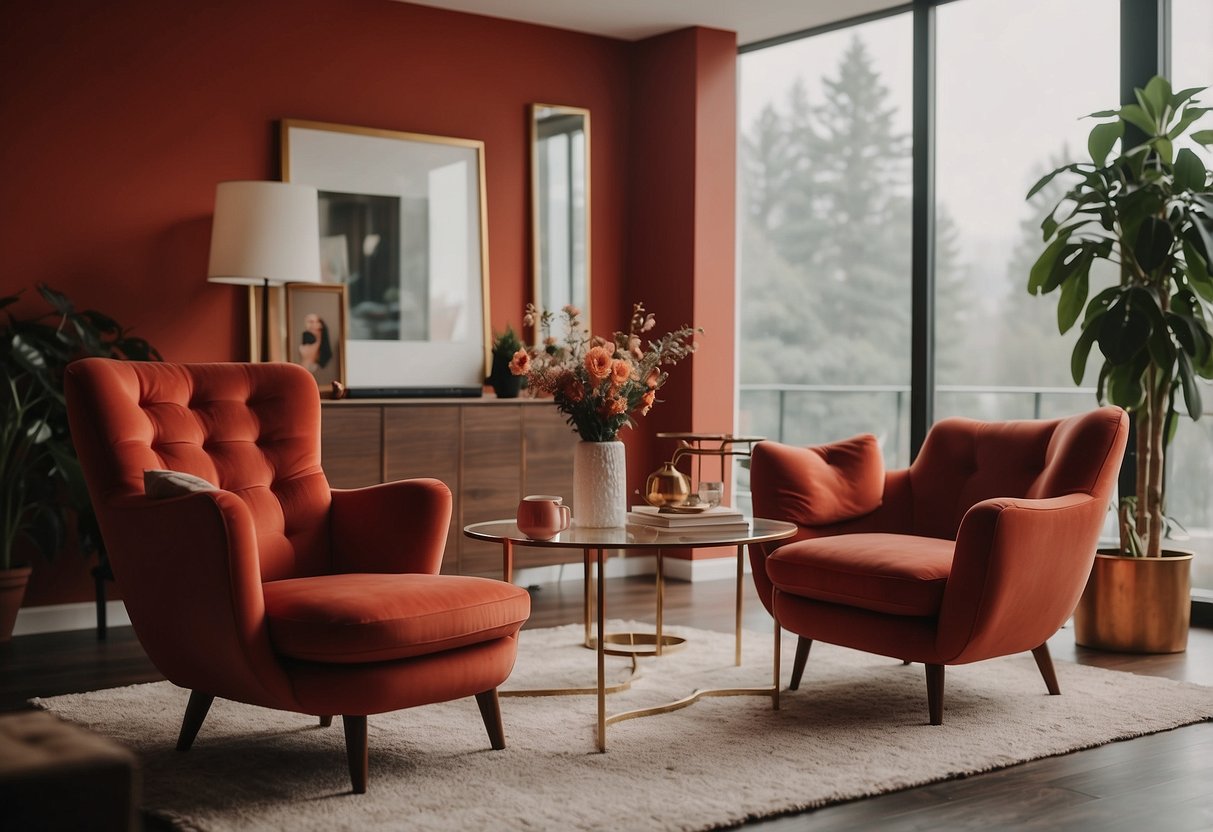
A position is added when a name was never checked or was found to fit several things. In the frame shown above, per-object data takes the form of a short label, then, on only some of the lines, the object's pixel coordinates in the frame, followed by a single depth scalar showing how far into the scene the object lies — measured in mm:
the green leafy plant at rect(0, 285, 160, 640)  4391
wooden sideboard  5023
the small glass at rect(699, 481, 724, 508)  3543
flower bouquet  3389
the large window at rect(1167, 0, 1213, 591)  4867
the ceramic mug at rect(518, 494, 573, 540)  3264
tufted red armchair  2715
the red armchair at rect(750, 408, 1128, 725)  3260
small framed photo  5293
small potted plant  5617
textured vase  3461
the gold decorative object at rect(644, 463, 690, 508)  3521
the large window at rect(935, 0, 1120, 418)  5926
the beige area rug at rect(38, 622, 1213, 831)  2654
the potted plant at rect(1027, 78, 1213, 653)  4250
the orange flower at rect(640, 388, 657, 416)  3535
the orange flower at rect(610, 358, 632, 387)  3375
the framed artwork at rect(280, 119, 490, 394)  5441
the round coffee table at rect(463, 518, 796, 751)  3121
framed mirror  6102
